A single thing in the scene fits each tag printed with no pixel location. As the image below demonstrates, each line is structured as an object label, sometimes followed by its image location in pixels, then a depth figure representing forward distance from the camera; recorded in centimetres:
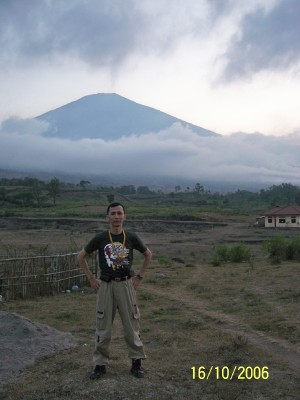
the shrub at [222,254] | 1886
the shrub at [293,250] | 1727
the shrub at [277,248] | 1783
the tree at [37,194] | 6334
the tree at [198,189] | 9794
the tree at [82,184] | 9870
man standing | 436
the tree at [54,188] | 6662
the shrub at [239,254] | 1875
